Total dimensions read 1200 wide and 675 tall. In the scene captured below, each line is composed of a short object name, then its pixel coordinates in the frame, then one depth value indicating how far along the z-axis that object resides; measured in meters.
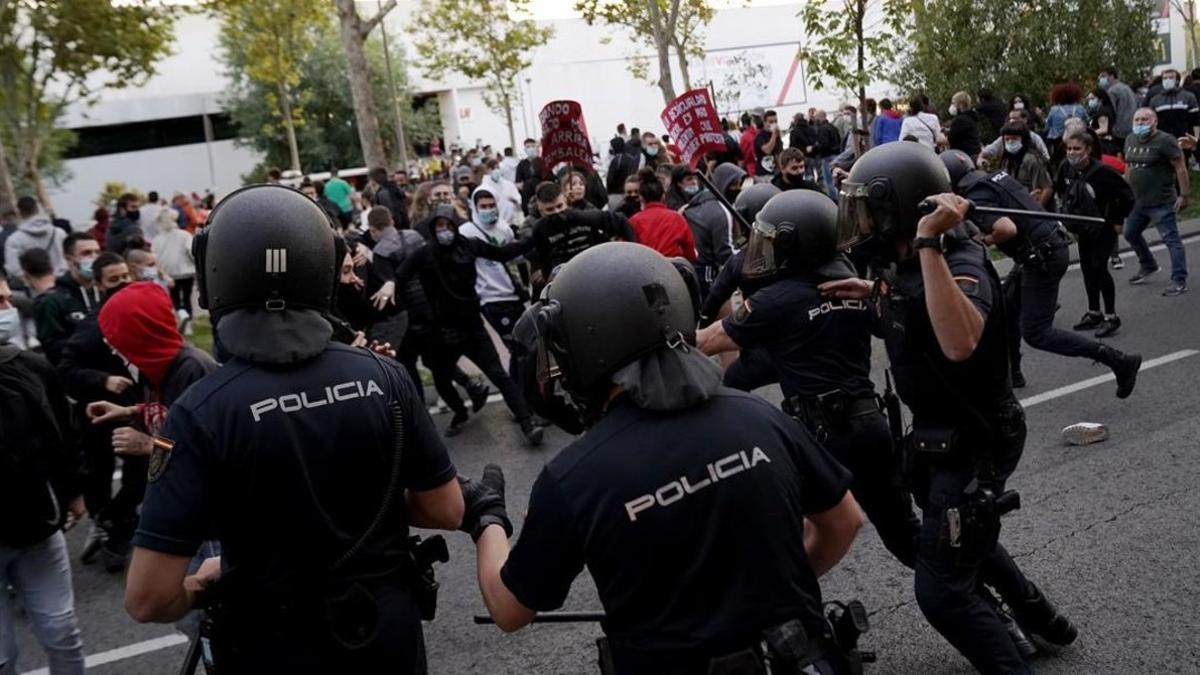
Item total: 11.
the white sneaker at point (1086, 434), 6.64
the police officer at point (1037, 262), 6.57
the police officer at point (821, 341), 4.44
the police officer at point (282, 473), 2.55
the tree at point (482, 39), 35.75
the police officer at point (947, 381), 3.51
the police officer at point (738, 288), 6.26
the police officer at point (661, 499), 2.28
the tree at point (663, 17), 19.62
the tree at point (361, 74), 18.61
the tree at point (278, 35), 31.22
